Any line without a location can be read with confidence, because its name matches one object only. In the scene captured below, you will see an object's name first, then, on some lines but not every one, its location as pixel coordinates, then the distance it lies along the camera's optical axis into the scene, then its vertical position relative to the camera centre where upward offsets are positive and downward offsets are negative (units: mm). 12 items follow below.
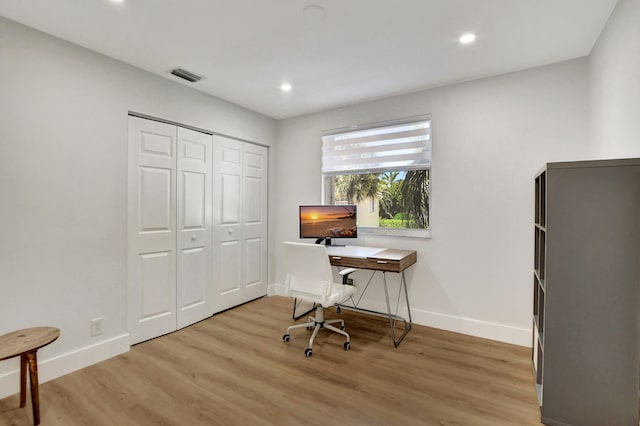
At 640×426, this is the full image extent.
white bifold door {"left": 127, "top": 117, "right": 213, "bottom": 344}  2816 -186
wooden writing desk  2828 -485
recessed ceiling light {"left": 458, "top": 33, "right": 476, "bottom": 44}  2248 +1303
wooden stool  1799 -836
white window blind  3340 +733
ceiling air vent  2863 +1306
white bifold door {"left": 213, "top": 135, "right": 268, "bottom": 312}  3629 -151
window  3389 +461
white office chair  2658 -655
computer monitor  3525 -136
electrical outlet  2496 -969
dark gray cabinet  1562 -444
